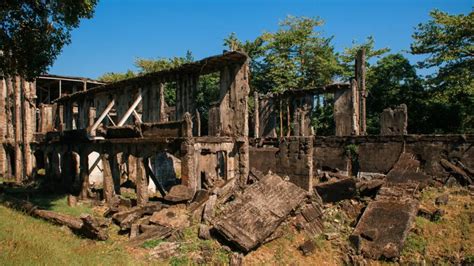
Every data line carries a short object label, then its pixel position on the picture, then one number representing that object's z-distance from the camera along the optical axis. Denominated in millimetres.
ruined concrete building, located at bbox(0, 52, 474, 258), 10430
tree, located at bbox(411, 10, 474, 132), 21047
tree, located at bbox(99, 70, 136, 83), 41562
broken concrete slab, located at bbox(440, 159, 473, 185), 13445
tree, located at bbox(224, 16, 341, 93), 30312
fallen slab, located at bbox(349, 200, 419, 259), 9039
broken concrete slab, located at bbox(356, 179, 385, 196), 12242
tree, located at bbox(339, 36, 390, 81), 31559
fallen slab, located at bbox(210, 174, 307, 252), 9422
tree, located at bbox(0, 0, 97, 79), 10430
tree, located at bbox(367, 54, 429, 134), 24719
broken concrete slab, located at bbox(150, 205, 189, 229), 10602
